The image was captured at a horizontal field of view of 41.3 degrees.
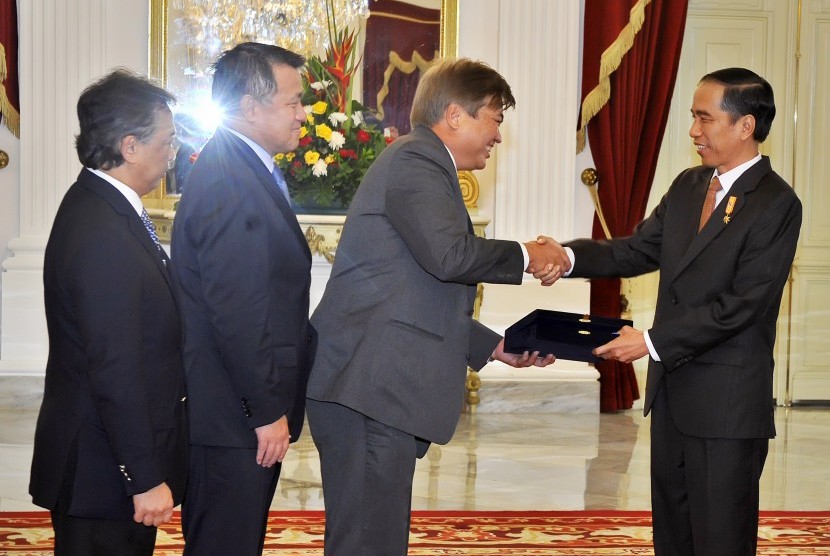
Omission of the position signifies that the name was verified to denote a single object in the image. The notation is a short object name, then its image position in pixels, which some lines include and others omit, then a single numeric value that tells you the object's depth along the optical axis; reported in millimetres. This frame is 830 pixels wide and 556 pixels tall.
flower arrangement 7207
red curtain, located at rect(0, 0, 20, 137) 7629
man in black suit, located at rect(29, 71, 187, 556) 2410
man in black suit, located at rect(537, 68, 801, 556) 3211
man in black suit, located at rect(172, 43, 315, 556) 2764
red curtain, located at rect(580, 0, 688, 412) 8008
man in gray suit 2893
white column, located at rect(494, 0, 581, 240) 7891
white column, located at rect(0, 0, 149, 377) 7582
